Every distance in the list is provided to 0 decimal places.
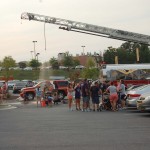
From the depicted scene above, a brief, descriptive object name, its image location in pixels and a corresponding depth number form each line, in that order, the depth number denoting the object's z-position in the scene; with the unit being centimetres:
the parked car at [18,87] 5522
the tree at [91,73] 8169
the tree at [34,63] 12598
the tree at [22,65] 13900
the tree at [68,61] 12102
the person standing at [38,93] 3218
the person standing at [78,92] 2573
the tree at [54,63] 12662
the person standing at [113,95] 2424
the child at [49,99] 3067
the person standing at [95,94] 2462
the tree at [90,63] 9444
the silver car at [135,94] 2278
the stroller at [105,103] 2513
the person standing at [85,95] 2508
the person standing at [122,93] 2577
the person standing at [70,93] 2636
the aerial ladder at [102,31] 5147
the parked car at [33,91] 3919
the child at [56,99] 3238
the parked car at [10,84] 6956
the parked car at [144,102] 1992
